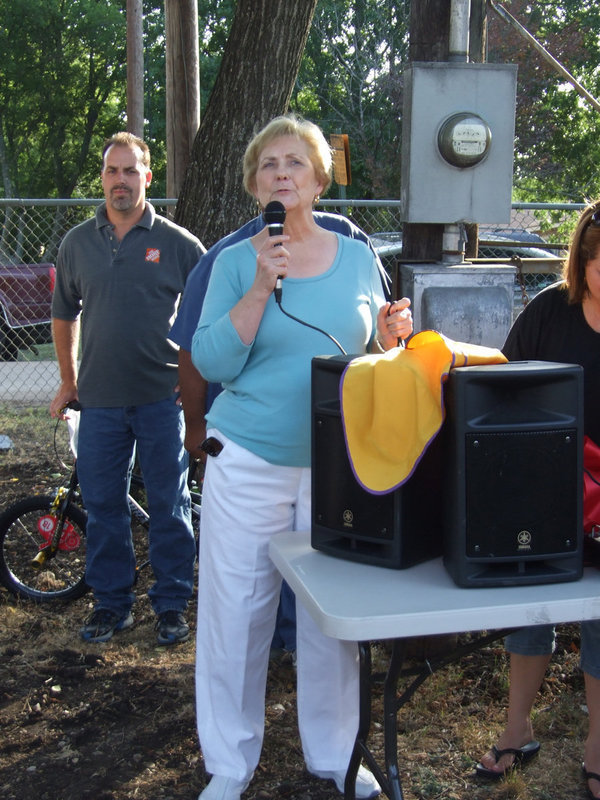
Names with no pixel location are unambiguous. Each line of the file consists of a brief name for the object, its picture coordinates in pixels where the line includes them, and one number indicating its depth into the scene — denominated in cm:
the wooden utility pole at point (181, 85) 621
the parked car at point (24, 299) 1038
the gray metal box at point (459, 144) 344
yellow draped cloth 204
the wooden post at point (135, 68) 1199
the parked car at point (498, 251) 963
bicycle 452
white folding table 189
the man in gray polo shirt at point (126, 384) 408
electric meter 344
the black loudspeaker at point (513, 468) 198
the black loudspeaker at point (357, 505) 213
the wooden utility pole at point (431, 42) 349
